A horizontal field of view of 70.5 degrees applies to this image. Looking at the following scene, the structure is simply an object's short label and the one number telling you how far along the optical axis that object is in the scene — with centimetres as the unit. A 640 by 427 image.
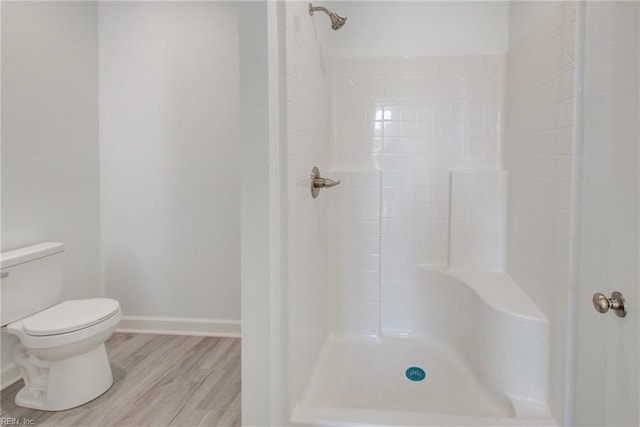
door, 98
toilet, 213
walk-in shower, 204
